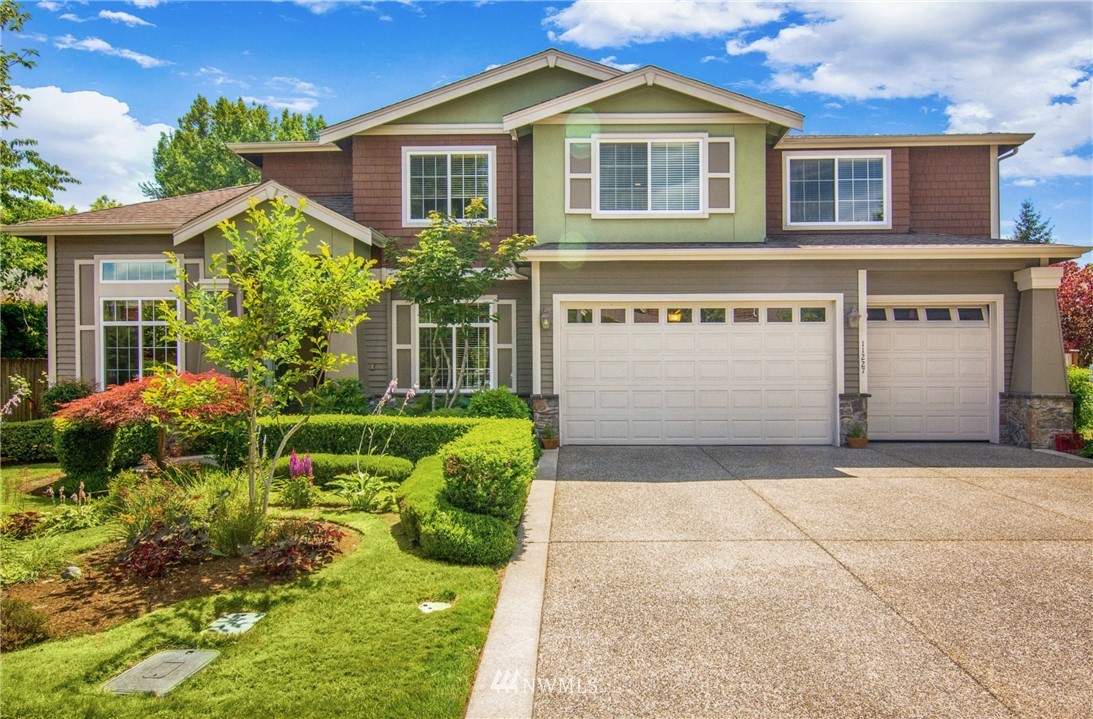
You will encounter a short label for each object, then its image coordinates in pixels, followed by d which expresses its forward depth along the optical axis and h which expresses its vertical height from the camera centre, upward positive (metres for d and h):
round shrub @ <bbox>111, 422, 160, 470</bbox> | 8.27 -1.19
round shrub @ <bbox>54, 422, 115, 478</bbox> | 8.02 -1.23
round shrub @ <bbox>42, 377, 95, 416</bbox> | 11.76 -0.74
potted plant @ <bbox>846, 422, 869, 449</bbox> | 10.85 -1.53
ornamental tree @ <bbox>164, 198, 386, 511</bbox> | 5.07 +0.41
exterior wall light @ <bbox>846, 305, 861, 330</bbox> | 10.94 +0.56
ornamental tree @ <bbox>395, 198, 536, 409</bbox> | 10.15 +1.38
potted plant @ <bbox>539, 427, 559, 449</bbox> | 10.91 -1.52
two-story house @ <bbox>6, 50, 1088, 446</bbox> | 11.09 +1.57
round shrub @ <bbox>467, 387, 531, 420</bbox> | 9.79 -0.87
